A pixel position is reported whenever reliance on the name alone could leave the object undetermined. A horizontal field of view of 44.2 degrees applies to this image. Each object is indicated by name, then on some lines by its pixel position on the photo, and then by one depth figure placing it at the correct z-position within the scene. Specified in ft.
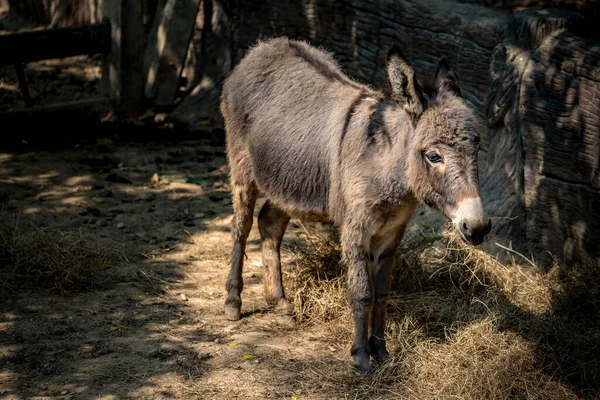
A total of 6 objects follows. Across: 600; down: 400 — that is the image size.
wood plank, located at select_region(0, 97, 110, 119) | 29.07
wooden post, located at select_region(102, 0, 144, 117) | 30.60
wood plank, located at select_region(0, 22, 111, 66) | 28.66
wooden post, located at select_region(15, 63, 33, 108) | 29.30
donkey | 14.42
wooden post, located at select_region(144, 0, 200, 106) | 31.45
